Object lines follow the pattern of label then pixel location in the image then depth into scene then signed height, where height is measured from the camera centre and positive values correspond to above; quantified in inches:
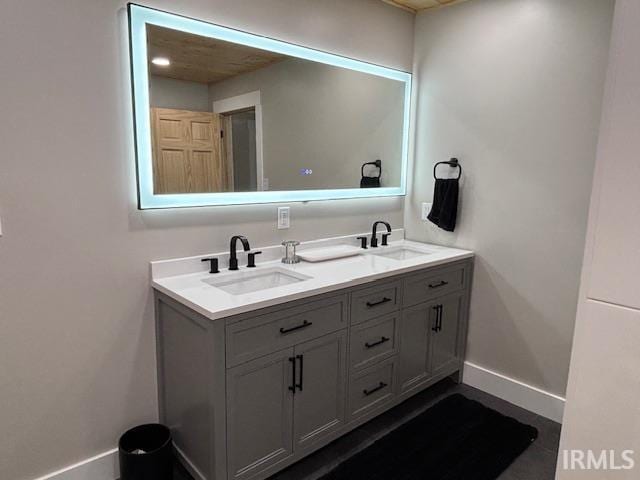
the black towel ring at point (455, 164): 106.3 +2.9
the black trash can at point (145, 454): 67.2 -46.8
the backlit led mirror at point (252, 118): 71.6 +11.3
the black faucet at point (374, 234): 108.0 -15.2
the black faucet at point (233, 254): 81.2 -15.8
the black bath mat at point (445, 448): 76.7 -53.3
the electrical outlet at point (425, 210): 113.8 -9.4
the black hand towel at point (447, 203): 105.6 -7.0
